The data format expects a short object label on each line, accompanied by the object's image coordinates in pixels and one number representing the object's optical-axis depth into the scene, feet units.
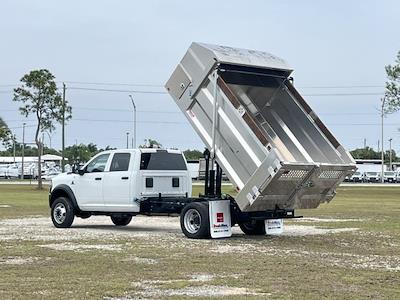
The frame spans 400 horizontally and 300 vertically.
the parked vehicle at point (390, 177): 376.35
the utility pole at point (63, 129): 185.98
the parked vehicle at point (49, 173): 306.14
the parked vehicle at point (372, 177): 373.40
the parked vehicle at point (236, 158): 54.65
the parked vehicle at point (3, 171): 366.59
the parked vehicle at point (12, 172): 362.39
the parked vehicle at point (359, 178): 374.63
